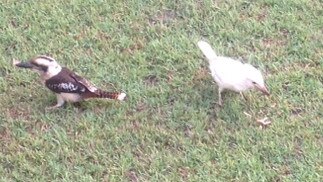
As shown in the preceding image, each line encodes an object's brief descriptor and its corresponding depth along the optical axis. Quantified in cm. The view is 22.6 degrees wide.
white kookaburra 479
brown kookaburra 486
